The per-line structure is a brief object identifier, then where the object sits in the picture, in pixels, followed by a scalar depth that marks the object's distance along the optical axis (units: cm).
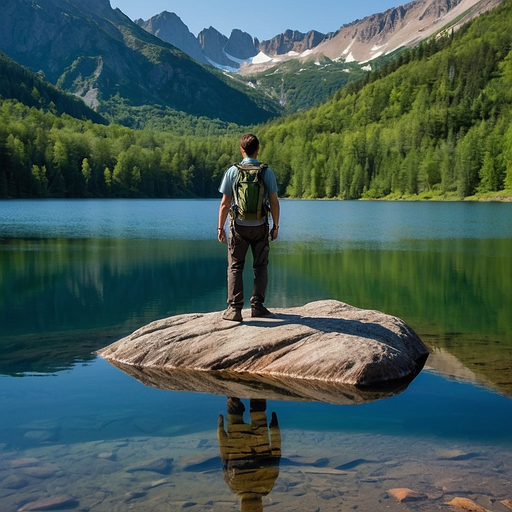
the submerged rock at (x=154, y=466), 755
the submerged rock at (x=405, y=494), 680
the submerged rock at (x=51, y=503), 661
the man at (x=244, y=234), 1196
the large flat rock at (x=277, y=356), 1106
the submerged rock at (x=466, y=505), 657
